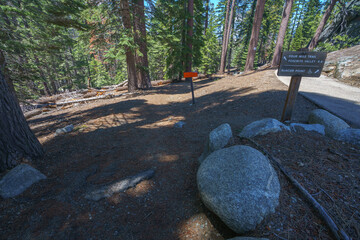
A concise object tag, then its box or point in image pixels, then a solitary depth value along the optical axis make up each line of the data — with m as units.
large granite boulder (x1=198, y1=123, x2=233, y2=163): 3.17
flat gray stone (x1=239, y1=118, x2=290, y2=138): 3.39
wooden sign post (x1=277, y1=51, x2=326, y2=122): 3.68
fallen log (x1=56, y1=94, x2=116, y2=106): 10.60
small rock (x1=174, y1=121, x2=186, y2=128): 5.60
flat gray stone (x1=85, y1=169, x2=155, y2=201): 2.57
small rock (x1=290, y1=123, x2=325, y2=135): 3.56
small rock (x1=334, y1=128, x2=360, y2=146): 3.04
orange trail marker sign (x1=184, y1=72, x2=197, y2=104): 7.30
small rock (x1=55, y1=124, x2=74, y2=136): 5.08
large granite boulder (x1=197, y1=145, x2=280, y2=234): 1.75
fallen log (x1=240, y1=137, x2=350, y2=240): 1.50
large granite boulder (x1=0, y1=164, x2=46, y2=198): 2.47
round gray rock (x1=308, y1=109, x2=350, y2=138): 3.56
